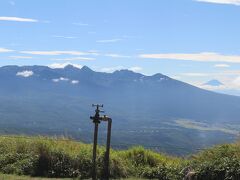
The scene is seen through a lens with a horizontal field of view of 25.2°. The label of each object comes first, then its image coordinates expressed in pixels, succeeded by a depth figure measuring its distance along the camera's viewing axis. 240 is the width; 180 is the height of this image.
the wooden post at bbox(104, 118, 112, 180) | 19.97
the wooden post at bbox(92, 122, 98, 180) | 19.53
